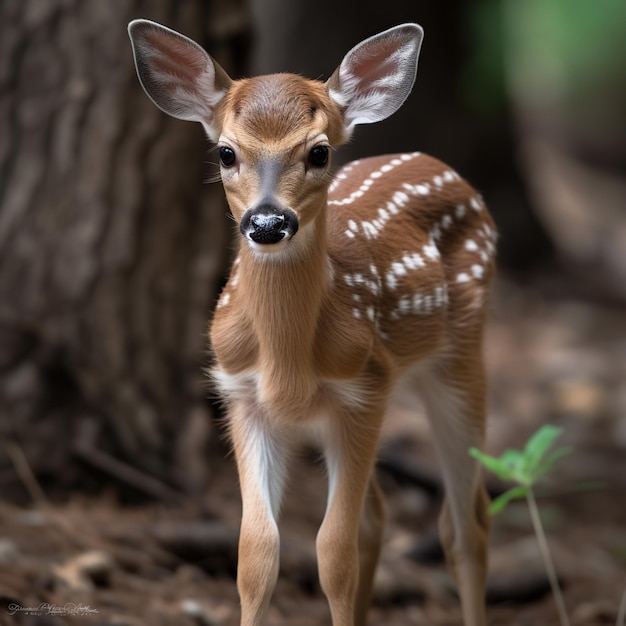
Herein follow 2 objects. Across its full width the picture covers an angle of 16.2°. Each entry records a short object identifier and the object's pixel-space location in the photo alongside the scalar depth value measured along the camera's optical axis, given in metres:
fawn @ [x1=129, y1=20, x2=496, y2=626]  6.48
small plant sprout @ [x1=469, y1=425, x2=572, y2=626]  7.15
